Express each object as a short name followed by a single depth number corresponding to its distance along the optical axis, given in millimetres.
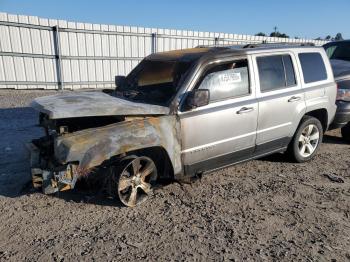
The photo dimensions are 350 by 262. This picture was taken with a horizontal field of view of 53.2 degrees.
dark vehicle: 6371
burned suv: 3689
